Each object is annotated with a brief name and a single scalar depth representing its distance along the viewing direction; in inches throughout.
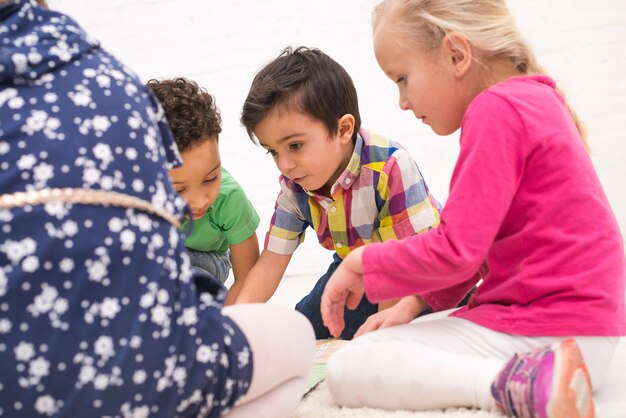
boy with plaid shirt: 53.1
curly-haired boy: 52.8
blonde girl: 32.5
